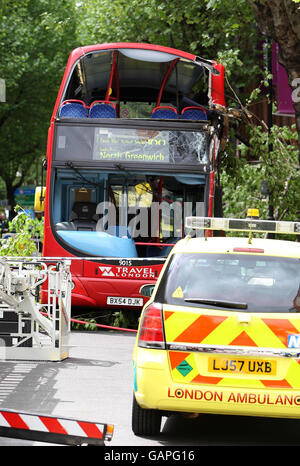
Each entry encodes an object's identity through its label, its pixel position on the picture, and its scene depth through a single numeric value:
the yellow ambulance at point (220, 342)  13.45
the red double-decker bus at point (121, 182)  30.33
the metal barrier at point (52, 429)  11.17
